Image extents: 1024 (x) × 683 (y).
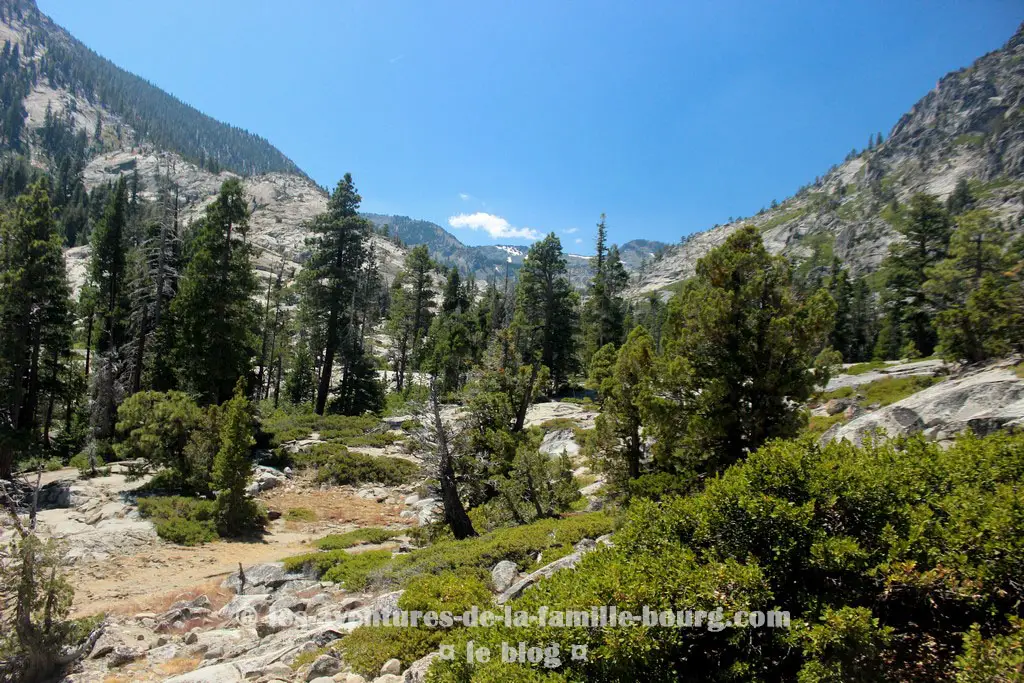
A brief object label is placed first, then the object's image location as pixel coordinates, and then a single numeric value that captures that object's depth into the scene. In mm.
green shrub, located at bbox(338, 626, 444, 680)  6746
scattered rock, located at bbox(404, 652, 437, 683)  6086
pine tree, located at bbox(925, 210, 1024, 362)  20219
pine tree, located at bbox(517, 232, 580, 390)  44344
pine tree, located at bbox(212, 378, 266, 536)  17344
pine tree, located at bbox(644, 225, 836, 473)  10922
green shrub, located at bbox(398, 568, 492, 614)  7449
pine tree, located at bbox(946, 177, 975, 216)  100812
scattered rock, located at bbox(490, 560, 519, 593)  9663
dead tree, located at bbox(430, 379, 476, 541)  14844
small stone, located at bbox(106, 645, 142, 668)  8859
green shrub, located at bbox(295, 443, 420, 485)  24828
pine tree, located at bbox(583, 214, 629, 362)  47500
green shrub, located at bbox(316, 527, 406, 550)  16297
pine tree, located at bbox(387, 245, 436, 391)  47281
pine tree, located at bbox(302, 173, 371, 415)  34562
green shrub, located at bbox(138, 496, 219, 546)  16438
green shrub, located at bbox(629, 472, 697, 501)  10570
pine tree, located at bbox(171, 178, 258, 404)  26875
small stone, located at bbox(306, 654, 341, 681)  6732
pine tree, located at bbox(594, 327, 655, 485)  13633
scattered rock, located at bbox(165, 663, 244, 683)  6872
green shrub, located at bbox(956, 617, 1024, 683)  3443
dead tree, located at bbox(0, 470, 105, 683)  8133
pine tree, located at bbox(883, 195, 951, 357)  40875
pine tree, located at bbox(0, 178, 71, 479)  21828
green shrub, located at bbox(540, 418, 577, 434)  30000
